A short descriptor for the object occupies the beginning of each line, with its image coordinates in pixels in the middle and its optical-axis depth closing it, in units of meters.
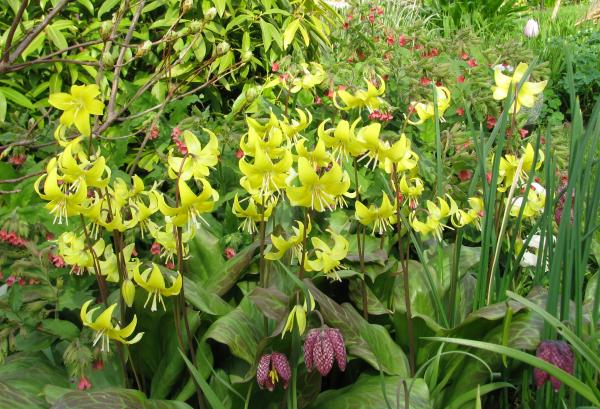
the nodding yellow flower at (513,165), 1.92
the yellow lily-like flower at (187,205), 1.48
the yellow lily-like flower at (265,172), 1.53
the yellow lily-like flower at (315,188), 1.45
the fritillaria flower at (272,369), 1.52
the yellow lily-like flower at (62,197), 1.46
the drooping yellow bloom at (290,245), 1.69
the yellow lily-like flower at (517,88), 1.93
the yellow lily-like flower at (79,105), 1.59
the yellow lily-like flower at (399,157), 1.66
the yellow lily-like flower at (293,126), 1.84
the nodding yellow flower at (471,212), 1.97
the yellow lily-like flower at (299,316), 1.52
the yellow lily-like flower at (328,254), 1.66
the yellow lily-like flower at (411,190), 1.99
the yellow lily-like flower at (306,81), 2.25
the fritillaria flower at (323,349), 1.46
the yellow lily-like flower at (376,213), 1.83
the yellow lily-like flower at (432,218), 1.94
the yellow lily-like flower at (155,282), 1.58
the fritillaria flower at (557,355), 1.46
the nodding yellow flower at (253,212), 1.85
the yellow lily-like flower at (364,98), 1.90
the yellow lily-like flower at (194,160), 1.61
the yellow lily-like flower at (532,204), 2.07
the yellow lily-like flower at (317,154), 1.62
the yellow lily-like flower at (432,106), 1.99
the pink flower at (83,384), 1.72
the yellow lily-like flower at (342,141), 1.69
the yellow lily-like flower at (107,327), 1.55
